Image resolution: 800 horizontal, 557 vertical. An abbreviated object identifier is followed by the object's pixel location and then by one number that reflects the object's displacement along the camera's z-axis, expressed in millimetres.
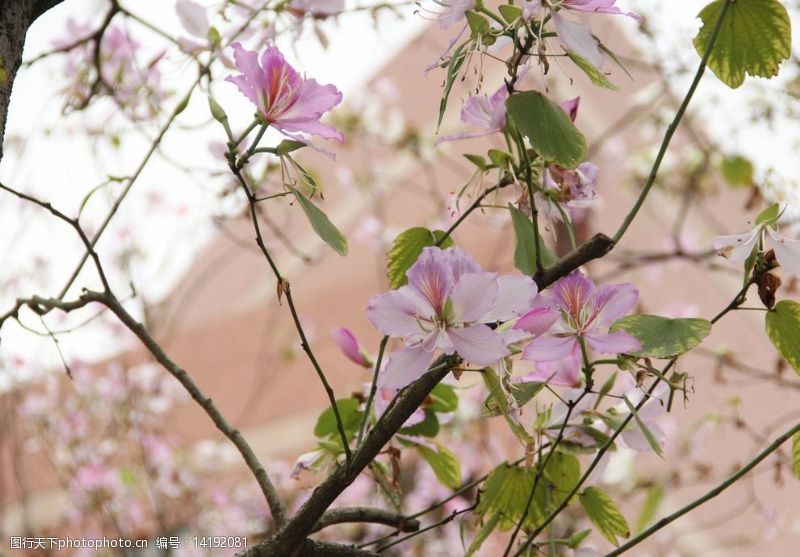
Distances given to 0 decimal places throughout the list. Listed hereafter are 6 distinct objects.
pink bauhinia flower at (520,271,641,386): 1798
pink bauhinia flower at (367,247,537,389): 1759
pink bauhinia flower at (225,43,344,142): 1793
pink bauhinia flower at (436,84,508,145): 1858
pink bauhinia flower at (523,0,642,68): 1786
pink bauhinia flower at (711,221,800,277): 1807
